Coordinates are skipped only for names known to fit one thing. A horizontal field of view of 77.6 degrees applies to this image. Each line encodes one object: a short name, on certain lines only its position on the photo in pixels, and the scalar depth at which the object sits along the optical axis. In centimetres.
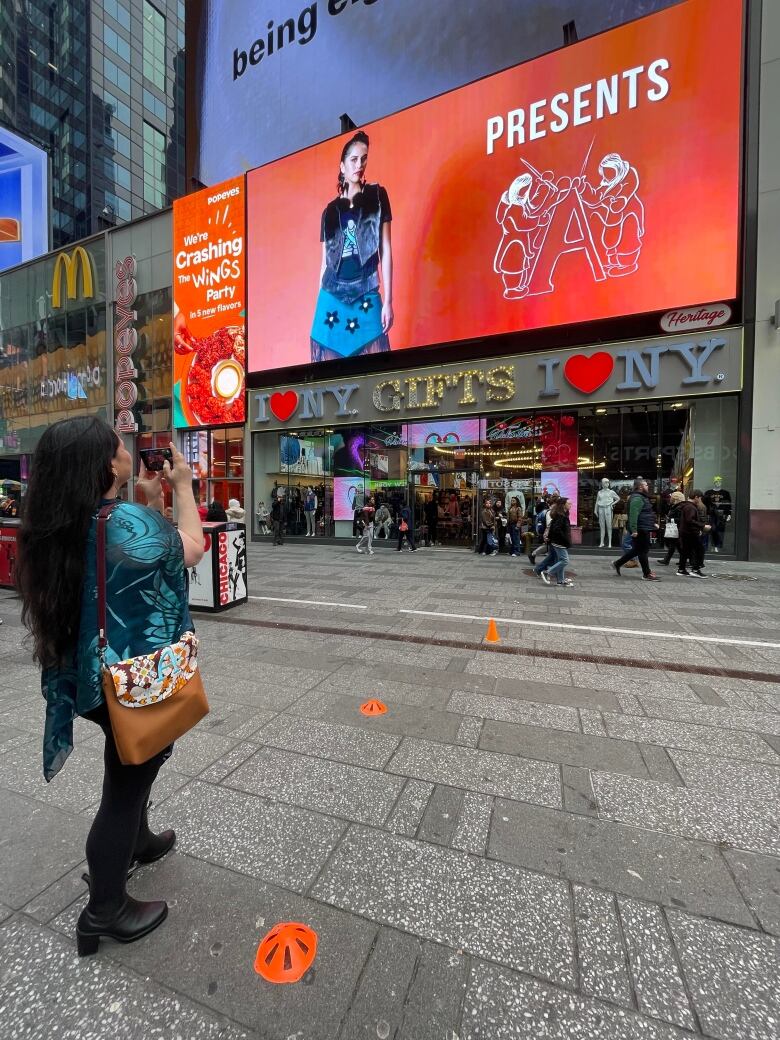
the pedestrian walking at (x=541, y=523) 1260
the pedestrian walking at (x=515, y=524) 1505
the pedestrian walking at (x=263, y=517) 2020
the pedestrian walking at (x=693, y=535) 1051
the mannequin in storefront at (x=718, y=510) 1352
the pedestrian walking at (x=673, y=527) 1116
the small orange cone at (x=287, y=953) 175
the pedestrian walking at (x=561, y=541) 979
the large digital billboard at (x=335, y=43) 1962
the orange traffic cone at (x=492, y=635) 607
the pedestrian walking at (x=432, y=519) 1752
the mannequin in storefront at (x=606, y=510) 1449
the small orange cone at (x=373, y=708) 401
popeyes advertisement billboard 2052
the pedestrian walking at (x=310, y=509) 1934
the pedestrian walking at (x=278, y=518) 1883
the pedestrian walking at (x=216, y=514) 1118
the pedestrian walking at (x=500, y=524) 1574
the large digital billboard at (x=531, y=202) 1295
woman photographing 167
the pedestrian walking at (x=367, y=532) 1577
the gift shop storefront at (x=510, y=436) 1372
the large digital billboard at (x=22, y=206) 3128
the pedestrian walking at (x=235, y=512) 1203
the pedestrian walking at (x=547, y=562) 1015
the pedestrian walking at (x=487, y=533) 1499
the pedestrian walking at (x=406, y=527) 1628
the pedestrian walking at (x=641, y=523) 995
